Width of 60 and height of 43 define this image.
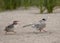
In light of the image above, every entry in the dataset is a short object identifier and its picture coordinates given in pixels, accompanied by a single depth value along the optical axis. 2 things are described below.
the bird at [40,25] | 9.56
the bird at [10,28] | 9.51
